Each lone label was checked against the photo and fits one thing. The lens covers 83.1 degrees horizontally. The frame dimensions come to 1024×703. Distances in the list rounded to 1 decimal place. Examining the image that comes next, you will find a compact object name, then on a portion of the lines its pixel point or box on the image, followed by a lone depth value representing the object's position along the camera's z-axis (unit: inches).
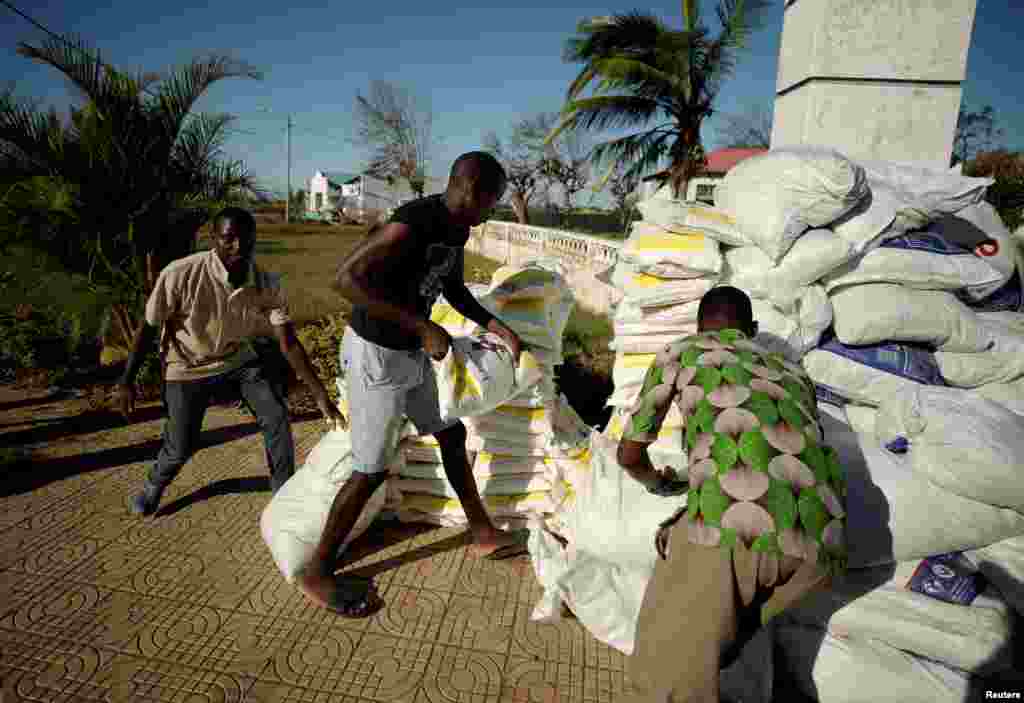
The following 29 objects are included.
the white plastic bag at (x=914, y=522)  76.0
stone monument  126.9
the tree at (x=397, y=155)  1301.7
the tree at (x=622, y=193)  412.2
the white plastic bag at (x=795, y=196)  97.5
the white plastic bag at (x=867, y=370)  97.7
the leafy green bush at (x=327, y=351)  182.1
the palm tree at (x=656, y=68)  350.9
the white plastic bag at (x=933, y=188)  104.8
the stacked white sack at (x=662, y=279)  105.3
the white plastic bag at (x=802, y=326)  100.0
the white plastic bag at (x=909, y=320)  97.0
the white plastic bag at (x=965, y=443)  74.2
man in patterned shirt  58.2
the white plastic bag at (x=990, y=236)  105.0
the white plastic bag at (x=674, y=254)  103.7
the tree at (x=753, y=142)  1276.0
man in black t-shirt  77.7
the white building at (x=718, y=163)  1084.5
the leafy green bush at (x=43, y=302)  179.0
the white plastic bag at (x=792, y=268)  99.3
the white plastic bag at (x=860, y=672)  70.5
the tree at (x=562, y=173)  1204.5
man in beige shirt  105.7
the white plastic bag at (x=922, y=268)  100.3
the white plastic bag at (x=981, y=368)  100.1
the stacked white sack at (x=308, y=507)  94.0
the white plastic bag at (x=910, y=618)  70.9
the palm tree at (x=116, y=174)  174.1
